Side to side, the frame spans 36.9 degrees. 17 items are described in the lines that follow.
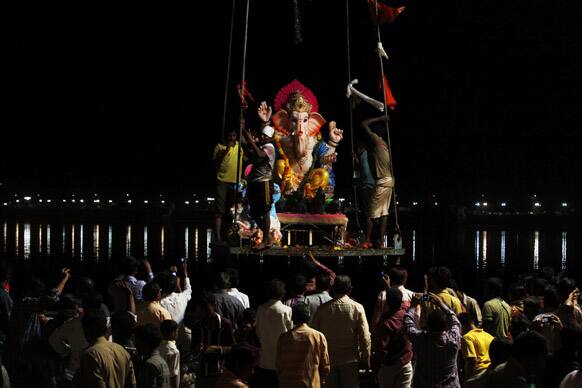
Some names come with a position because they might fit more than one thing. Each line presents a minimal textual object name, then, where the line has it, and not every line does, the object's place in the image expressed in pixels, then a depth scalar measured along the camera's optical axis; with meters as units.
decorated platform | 17.52
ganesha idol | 21.02
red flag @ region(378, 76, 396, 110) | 18.16
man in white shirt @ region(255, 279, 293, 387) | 8.80
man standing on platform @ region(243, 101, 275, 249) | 17.61
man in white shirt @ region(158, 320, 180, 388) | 7.98
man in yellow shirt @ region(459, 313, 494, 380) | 8.23
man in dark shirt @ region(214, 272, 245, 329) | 9.45
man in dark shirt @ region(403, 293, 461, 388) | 7.66
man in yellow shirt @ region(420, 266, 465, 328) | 9.07
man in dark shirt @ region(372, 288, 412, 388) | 8.43
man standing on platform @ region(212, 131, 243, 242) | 19.69
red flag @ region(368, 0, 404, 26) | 18.27
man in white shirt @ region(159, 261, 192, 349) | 9.50
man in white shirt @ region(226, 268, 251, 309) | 9.83
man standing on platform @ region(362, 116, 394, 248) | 18.02
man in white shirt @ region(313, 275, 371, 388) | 8.70
